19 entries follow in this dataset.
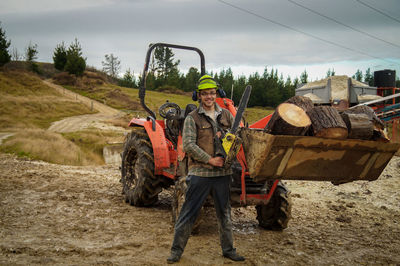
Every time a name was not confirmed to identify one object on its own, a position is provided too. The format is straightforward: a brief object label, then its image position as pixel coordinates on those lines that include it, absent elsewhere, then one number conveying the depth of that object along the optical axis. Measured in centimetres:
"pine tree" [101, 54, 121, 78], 8106
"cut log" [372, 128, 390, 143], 367
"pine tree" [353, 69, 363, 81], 6242
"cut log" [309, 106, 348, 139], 341
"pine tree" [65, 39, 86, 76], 4659
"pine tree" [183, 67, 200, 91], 5684
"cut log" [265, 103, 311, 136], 341
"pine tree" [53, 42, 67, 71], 4828
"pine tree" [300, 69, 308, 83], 5697
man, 368
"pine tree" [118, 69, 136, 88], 6544
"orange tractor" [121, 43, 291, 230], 455
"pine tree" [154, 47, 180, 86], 5822
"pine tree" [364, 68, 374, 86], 5960
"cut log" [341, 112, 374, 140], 355
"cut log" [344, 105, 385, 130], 364
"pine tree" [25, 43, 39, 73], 5172
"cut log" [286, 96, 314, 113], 367
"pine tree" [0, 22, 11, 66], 3728
